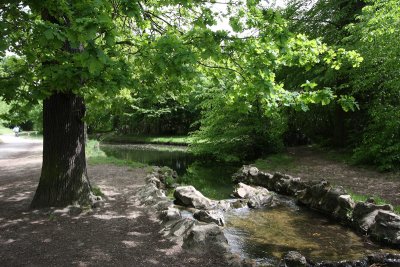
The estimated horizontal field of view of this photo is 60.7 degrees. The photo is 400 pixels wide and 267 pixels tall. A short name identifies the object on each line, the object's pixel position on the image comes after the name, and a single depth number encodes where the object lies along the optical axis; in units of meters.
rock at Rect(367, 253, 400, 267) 6.18
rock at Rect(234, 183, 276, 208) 10.49
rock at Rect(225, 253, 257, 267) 5.30
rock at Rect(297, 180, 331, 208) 10.16
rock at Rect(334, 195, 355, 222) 8.74
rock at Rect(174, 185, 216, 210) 9.93
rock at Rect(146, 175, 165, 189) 11.96
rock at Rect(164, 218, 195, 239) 6.51
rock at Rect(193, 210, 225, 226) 8.18
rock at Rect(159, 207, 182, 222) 7.25
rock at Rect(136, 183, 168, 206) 8.91
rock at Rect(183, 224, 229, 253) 5.95
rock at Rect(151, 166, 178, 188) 13.28
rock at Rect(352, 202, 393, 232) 7.89
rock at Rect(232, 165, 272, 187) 13.68
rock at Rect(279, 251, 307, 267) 5.90
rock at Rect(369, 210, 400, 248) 7.07
